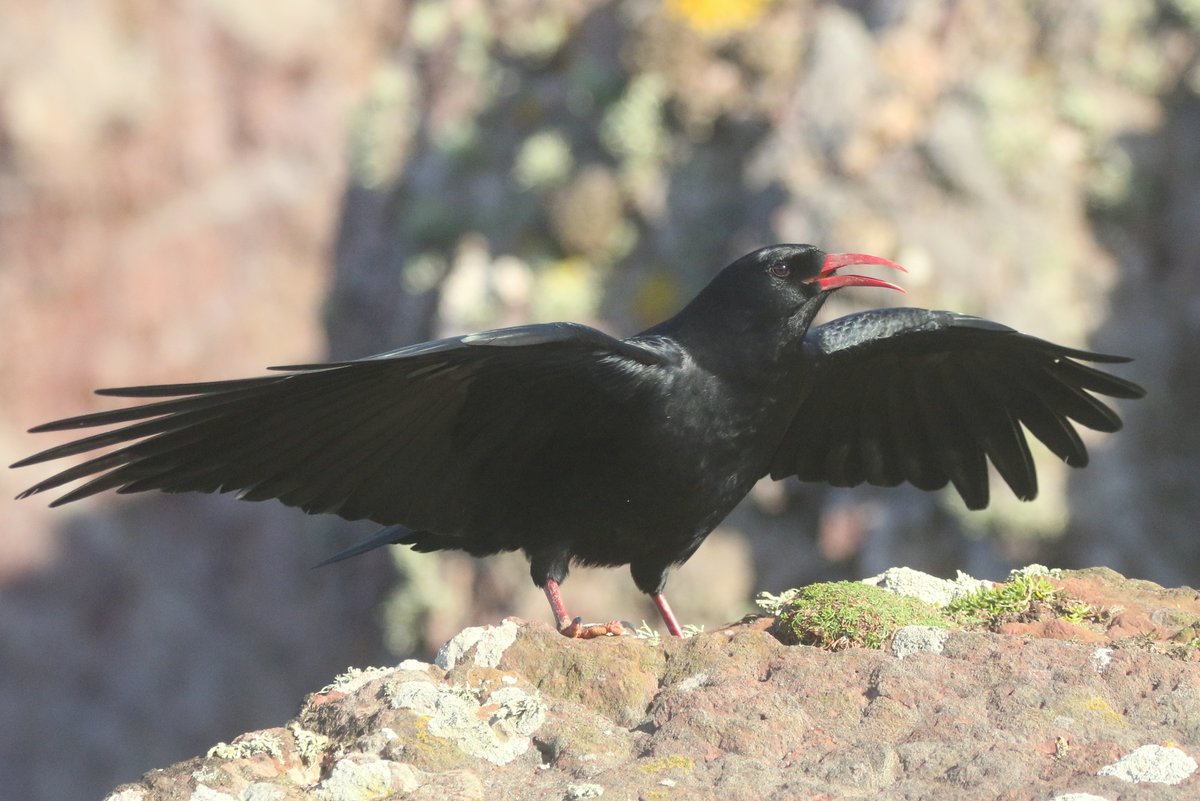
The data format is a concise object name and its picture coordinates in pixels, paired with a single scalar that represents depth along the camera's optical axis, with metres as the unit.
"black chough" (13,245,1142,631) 10.08
